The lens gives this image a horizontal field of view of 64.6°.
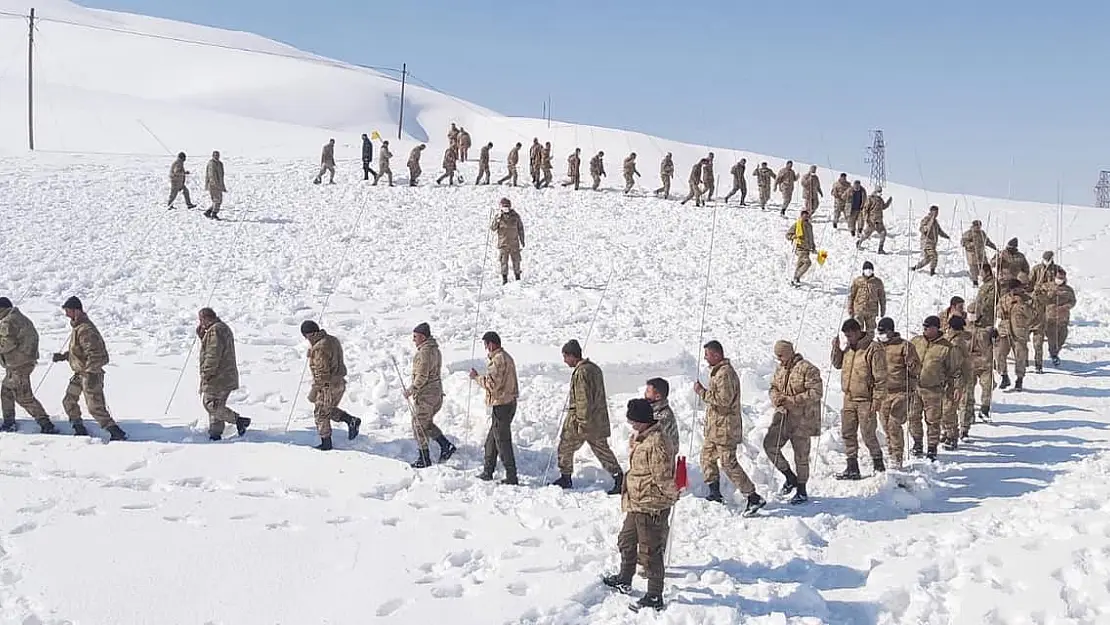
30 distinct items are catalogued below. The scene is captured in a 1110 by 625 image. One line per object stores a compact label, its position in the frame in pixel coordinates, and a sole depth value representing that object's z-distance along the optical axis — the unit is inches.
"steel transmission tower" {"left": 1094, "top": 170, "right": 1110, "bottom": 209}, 1714.1
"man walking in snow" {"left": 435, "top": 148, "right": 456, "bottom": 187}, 1122.7
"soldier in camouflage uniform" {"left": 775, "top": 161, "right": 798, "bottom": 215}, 1008.2
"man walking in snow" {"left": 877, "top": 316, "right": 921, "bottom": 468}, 370.9
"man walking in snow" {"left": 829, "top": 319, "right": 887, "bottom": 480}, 368.2
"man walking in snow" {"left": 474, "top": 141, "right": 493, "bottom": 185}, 1141.7
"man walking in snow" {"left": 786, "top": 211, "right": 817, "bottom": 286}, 729.0
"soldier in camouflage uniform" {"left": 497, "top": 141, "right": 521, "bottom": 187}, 1160.2
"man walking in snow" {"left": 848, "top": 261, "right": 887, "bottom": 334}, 563.8
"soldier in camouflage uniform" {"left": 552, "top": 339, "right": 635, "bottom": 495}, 339.0
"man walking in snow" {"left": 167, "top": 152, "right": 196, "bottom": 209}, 881.5
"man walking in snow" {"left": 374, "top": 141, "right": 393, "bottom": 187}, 1089.4
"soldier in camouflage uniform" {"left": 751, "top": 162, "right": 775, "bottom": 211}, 1060.5
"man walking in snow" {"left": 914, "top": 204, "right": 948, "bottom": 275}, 786.8
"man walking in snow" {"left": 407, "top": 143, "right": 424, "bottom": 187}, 1119.6
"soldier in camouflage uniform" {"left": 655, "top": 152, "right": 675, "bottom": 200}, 1121.9
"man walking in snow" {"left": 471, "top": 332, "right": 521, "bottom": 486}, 350.9
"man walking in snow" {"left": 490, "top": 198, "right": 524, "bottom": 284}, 678.5
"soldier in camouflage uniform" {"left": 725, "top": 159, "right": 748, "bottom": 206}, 1074.1
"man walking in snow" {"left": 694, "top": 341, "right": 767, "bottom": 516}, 327.9
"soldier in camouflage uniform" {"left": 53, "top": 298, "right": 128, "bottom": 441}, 366.0
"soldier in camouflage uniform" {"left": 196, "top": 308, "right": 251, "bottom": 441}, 378.3
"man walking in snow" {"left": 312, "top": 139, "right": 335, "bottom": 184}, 1096.2
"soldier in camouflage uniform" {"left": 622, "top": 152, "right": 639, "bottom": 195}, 1131.3
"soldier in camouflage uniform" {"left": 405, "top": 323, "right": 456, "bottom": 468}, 370.0
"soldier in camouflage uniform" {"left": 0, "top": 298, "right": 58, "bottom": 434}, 369.4
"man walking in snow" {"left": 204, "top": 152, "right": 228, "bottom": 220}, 856.9
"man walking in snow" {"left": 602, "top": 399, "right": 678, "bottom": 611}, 248.4
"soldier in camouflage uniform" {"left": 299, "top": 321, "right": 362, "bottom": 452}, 377.1
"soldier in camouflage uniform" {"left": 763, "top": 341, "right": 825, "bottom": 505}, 344.2
